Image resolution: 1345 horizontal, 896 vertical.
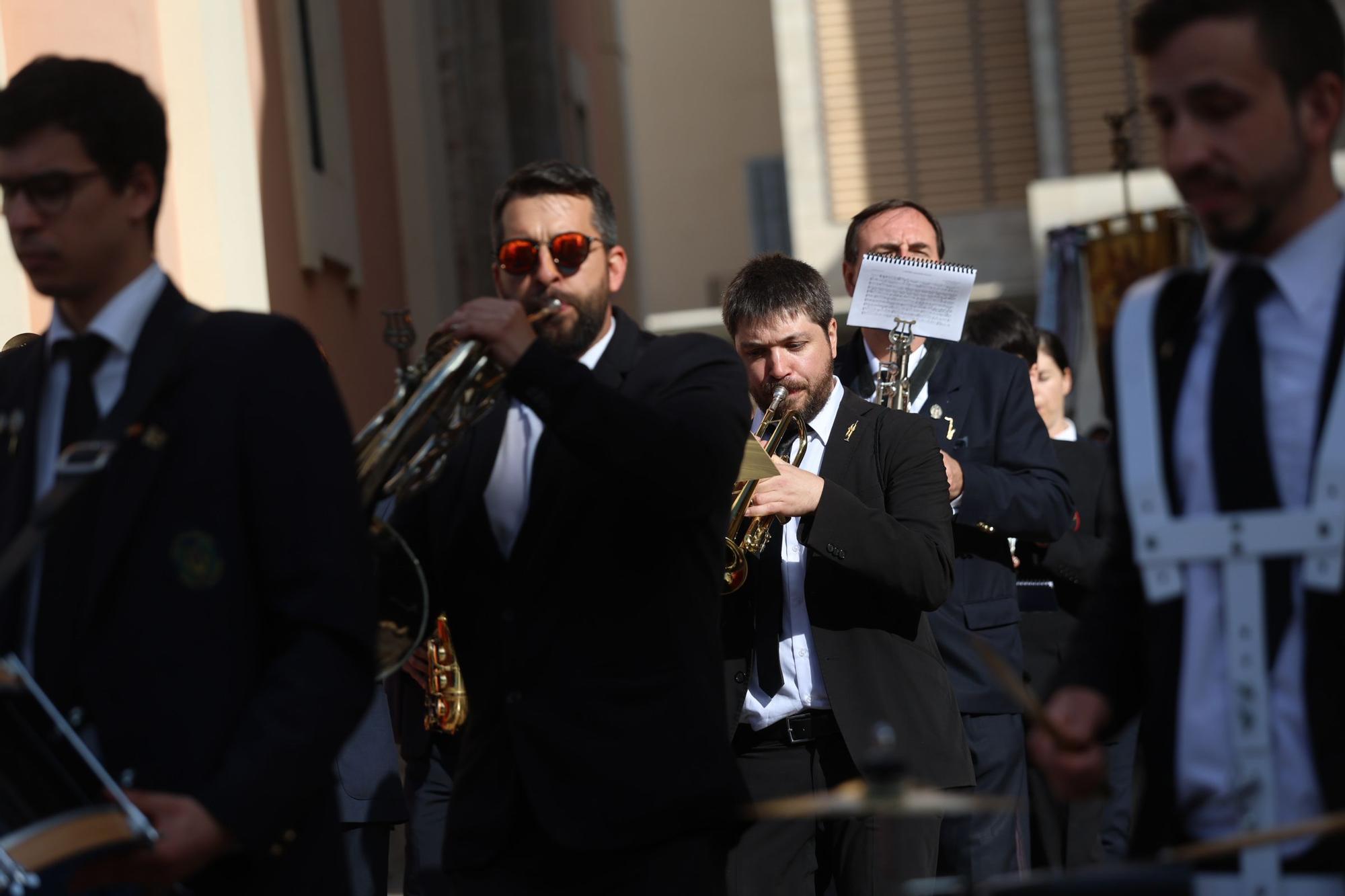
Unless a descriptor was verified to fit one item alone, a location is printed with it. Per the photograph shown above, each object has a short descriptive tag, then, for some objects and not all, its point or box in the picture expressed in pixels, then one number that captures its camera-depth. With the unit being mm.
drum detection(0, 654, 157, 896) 5270
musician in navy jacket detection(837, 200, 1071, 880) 11562
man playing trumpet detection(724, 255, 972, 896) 9937
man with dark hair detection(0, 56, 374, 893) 5746
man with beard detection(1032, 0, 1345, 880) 5258
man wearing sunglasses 7172
